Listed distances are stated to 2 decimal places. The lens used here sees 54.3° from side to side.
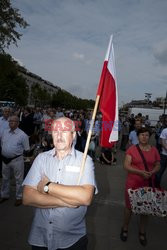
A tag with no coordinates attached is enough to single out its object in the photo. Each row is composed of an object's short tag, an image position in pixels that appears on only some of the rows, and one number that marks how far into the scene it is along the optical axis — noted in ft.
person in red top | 7.86
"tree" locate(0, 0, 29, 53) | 39.51
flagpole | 4.29
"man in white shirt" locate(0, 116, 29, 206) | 10.08
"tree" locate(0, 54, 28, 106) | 111.51
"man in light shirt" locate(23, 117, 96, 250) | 4.16
